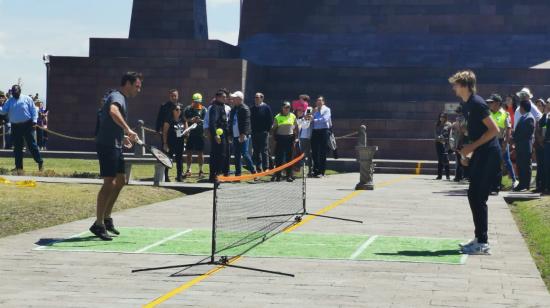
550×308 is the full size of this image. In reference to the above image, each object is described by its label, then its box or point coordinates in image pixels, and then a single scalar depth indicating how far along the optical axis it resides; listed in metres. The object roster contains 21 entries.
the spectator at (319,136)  26.33
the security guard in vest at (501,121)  20.67
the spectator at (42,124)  37.81
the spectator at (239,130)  22.88
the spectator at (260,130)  23.86
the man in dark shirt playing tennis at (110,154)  12.75
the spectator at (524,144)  21.05
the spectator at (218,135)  22.16
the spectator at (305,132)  26.52
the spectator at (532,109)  20.83
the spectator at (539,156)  20.77
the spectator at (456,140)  24.70
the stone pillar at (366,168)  21.91
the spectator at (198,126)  24.77
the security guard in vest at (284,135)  24.55
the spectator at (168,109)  22.67
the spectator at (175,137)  22.75
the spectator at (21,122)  24.45
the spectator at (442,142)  26.44
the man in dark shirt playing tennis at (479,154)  11.84
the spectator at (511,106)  25.31
